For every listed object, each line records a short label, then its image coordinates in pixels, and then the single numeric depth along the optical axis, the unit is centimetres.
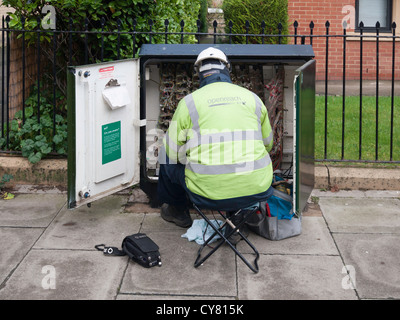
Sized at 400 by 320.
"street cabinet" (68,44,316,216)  531
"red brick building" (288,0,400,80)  1234
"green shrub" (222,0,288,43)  1098
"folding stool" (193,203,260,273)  484
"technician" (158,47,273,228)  471
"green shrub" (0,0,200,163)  679
